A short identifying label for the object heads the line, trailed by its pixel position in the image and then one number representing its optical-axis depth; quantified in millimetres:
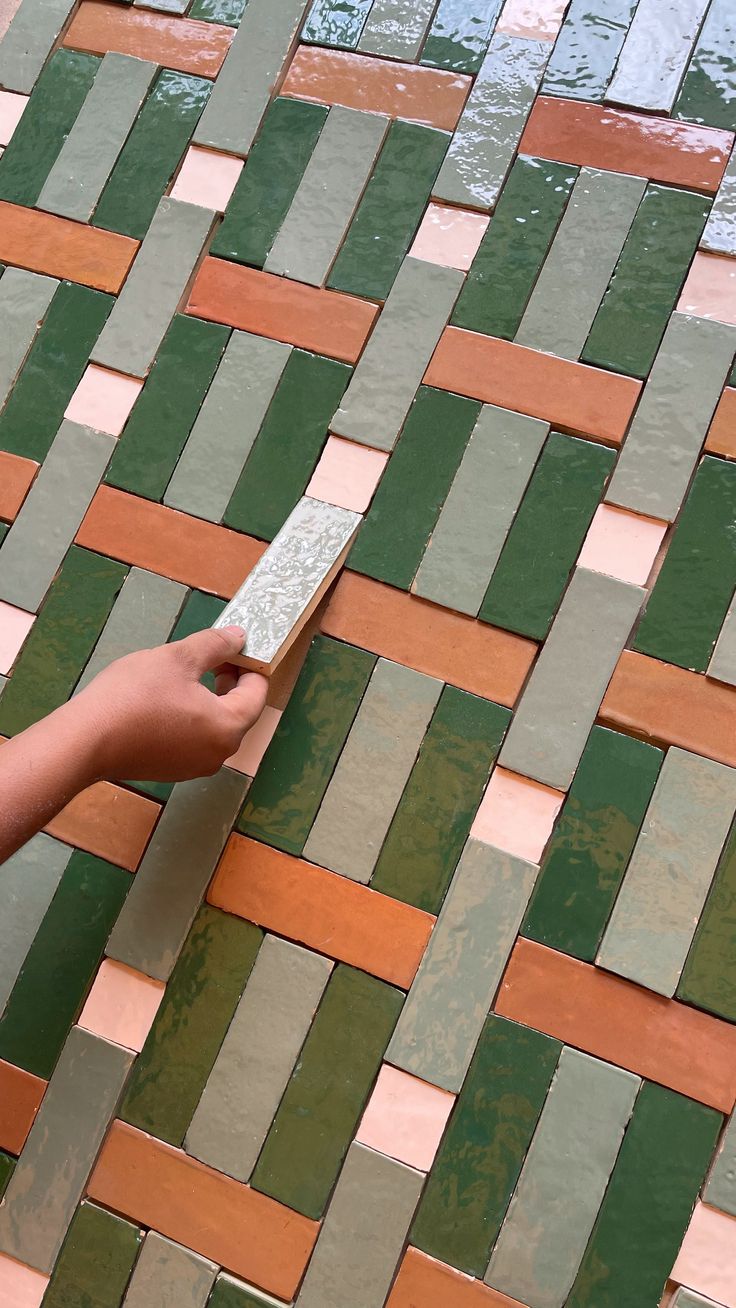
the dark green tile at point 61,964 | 948
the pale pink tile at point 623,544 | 942
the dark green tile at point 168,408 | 1032
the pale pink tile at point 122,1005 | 937
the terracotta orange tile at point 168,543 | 1004
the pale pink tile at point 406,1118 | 878
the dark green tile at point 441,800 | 922
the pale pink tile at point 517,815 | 913
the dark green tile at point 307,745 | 950
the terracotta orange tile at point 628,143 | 983
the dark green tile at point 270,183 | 1056
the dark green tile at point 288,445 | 1007
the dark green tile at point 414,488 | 976
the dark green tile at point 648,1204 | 833
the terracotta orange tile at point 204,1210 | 879
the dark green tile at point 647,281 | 971
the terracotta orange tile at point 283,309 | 1021
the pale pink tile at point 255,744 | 964
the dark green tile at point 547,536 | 949
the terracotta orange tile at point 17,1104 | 937
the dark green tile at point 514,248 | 997
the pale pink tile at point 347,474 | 994
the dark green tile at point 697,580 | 921
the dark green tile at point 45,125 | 1107
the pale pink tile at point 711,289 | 964
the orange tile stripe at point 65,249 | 1075
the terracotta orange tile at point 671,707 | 903
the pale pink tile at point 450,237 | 1015
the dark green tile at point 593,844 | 894
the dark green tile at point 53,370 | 1062
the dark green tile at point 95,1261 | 906
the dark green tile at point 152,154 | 1082
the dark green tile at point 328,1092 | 887
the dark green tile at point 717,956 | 865
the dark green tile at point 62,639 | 1009
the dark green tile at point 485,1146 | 859
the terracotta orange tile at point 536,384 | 965
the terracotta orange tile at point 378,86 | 1039
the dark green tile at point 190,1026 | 921
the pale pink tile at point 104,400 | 1050
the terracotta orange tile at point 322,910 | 911
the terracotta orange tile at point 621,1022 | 855
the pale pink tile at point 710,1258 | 825
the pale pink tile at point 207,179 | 1070
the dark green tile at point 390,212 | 1027
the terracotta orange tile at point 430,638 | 944
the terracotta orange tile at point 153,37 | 1093
